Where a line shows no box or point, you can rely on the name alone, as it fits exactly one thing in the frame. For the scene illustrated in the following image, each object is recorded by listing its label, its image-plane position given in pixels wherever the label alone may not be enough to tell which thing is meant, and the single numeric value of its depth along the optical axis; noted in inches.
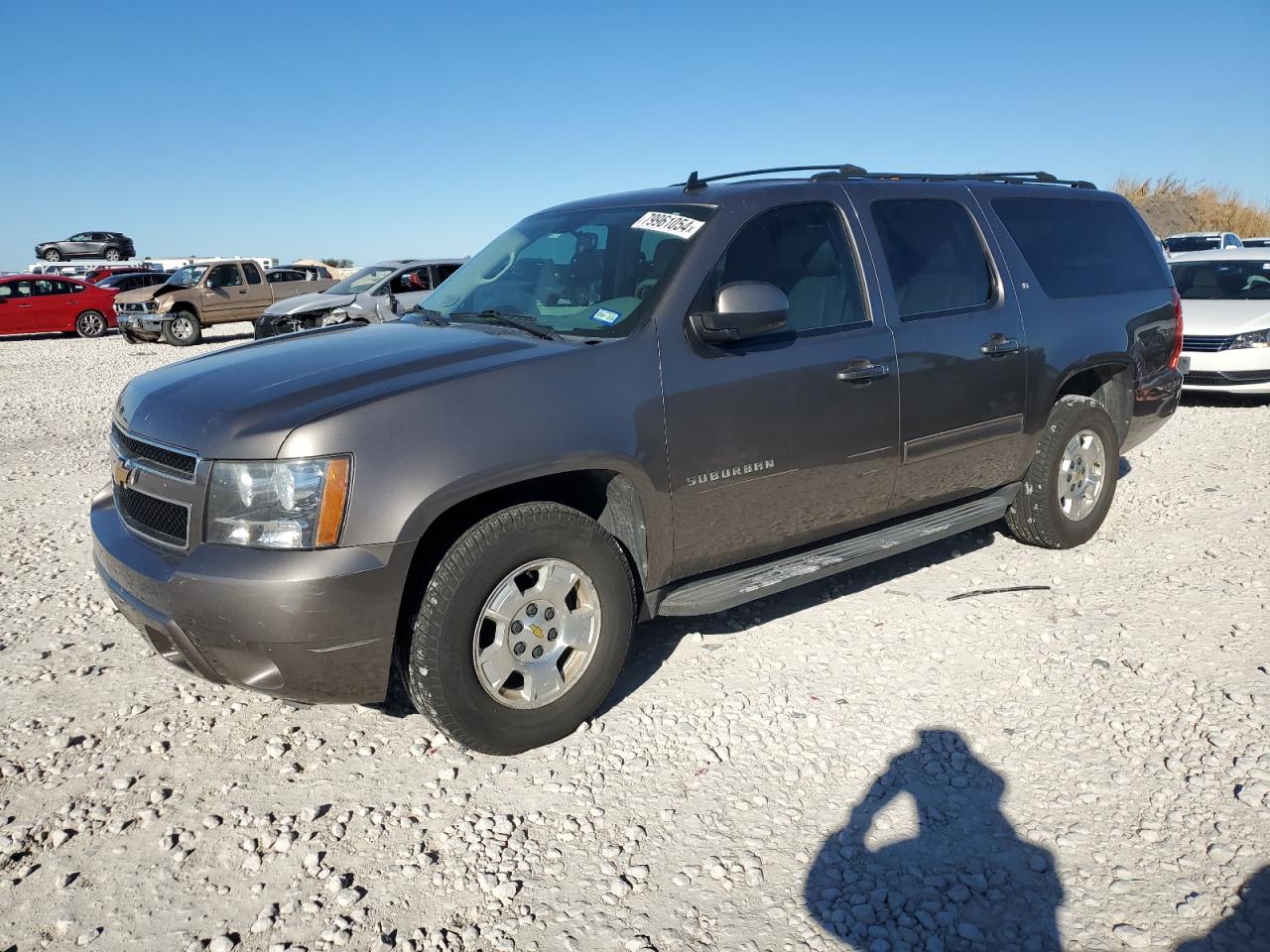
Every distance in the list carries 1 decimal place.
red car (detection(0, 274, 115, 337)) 888.9
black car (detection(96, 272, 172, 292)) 984.3
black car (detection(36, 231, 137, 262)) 1688.0
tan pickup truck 802.2
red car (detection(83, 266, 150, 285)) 1215.3
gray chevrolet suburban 114.6
